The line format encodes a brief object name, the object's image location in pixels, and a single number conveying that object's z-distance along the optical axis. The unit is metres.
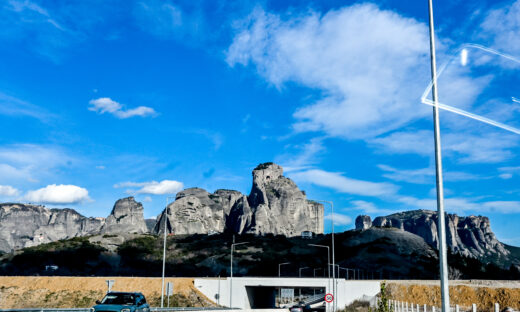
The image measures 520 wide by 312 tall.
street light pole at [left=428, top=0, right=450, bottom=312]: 13.48
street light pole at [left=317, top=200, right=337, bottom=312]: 60.72
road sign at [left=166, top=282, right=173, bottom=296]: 47.01
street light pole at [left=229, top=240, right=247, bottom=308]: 74.88
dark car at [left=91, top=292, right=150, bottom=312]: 23.96
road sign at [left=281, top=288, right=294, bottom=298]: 104.20
